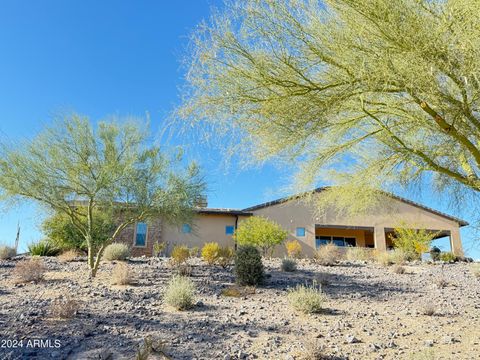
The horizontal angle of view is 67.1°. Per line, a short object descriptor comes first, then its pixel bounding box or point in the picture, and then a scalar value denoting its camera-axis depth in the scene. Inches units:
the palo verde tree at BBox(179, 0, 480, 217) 168.2
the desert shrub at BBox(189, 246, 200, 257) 730.4
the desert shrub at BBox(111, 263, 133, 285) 422.3
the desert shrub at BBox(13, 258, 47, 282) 430.0
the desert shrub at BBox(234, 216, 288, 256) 724.0
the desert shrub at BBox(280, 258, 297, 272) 536.7
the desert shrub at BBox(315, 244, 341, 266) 637.1
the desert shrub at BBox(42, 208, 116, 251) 715.4
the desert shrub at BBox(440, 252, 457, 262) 772.0
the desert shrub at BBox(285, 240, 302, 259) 808.9
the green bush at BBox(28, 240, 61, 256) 704.4
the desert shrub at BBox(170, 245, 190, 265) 551.2
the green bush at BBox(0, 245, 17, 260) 644.6
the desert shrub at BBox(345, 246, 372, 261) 803.4
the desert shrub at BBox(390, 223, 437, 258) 762.8
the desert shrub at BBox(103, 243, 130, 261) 622.2
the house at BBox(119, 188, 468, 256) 904.3
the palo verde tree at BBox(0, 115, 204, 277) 440.5
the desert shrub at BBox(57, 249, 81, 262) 616.1
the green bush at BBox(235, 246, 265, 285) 434.3
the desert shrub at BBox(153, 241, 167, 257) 804.6
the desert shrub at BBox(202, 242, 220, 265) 588.1
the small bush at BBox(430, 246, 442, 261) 770.2
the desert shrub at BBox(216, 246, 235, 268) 577.8
